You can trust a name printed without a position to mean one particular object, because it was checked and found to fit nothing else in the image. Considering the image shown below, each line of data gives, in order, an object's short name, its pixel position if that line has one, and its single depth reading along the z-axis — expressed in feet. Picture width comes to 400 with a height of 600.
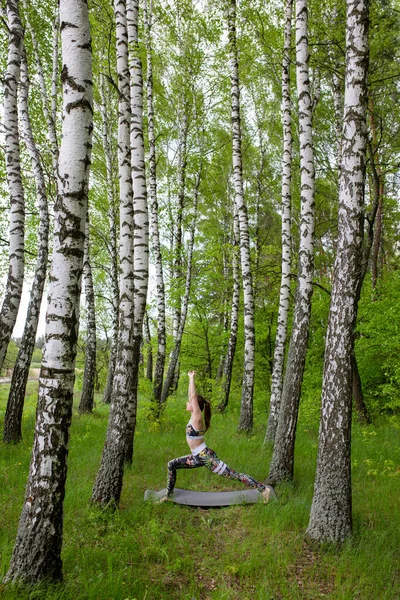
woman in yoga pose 15.72
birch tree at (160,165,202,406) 38.11
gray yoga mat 15.92
